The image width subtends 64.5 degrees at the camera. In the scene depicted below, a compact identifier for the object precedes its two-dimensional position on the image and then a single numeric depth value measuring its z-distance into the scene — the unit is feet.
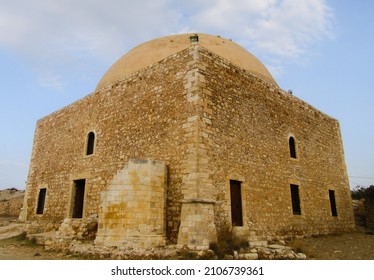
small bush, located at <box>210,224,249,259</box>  21.44
